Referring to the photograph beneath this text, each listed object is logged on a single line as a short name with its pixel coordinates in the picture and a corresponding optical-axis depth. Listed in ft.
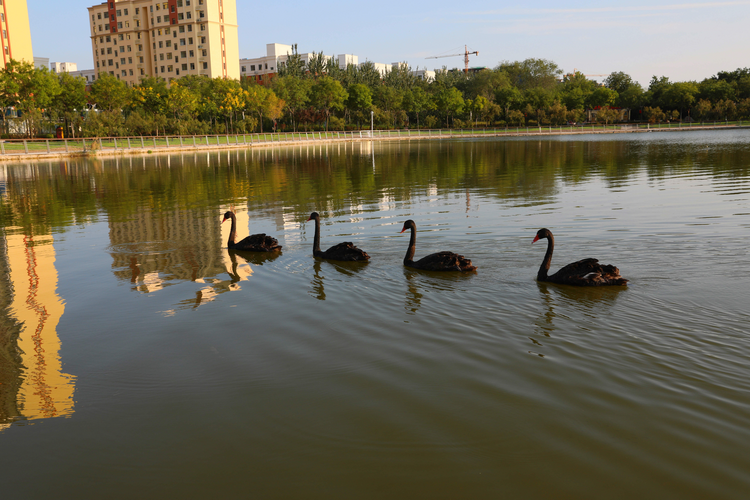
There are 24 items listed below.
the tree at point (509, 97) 348.38
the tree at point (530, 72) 454.81
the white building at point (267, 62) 516.32
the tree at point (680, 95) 344.49
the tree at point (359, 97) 316.19
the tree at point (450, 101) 335.26
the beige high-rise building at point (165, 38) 376.89
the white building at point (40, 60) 526.16
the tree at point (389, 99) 337.74
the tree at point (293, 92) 300.81
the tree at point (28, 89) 180.34
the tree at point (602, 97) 355.36
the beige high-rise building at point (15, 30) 260.62
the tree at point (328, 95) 303.48
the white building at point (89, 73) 567.67
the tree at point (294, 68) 396.37
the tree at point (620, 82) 405.18
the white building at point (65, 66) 639.35
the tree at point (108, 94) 216.74
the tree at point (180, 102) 229.45
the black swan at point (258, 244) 36.89
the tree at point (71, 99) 202.99
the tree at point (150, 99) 229.04
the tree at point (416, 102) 337.93
